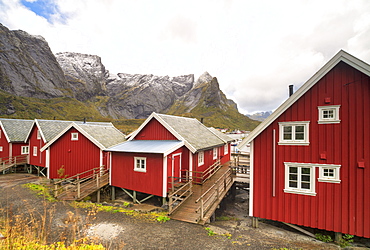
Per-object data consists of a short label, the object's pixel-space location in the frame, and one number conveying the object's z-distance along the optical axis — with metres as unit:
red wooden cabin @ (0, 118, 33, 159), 24.84
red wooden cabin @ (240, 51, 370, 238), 8.18
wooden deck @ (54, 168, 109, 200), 14.07
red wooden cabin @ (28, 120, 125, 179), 17.80
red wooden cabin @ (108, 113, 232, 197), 13.21
